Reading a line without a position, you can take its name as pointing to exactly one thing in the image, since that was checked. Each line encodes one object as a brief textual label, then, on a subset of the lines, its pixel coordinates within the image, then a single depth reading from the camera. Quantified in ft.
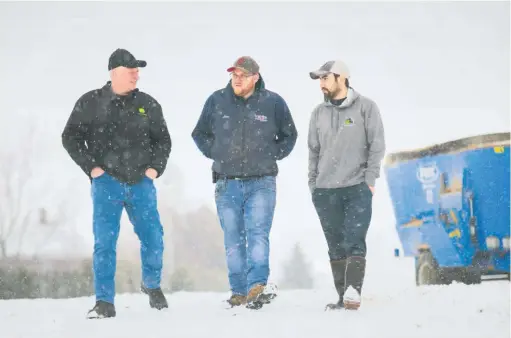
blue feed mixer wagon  75.61
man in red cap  43.80
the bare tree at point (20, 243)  147.68
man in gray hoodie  41.55
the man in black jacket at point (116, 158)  41.45
